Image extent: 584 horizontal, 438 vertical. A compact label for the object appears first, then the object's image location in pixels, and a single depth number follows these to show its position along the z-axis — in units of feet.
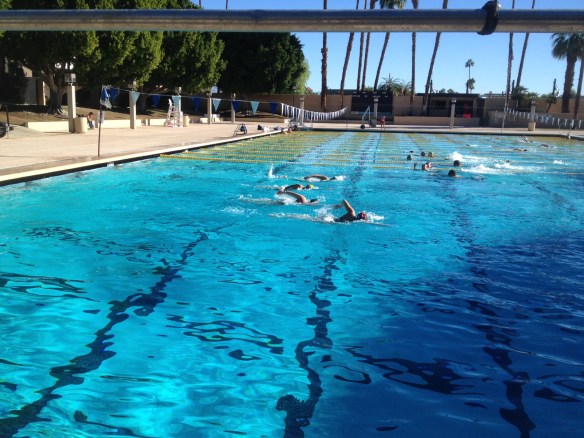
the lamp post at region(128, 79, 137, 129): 87.47
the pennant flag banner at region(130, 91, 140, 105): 75.92
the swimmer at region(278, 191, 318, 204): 32.83
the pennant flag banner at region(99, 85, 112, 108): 56.33
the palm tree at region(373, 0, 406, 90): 183.68
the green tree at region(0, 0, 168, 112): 75.61
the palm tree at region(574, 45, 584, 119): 159.18
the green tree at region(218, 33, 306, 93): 156.76
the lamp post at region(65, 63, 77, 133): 72.84
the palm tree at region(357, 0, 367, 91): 190.31
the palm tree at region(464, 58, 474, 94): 361.71
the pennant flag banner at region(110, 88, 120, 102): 76.15
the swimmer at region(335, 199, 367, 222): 28.23
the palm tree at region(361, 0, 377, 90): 193.77
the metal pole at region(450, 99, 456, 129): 133.48
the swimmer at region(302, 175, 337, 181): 42.49
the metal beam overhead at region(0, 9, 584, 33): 6.34
